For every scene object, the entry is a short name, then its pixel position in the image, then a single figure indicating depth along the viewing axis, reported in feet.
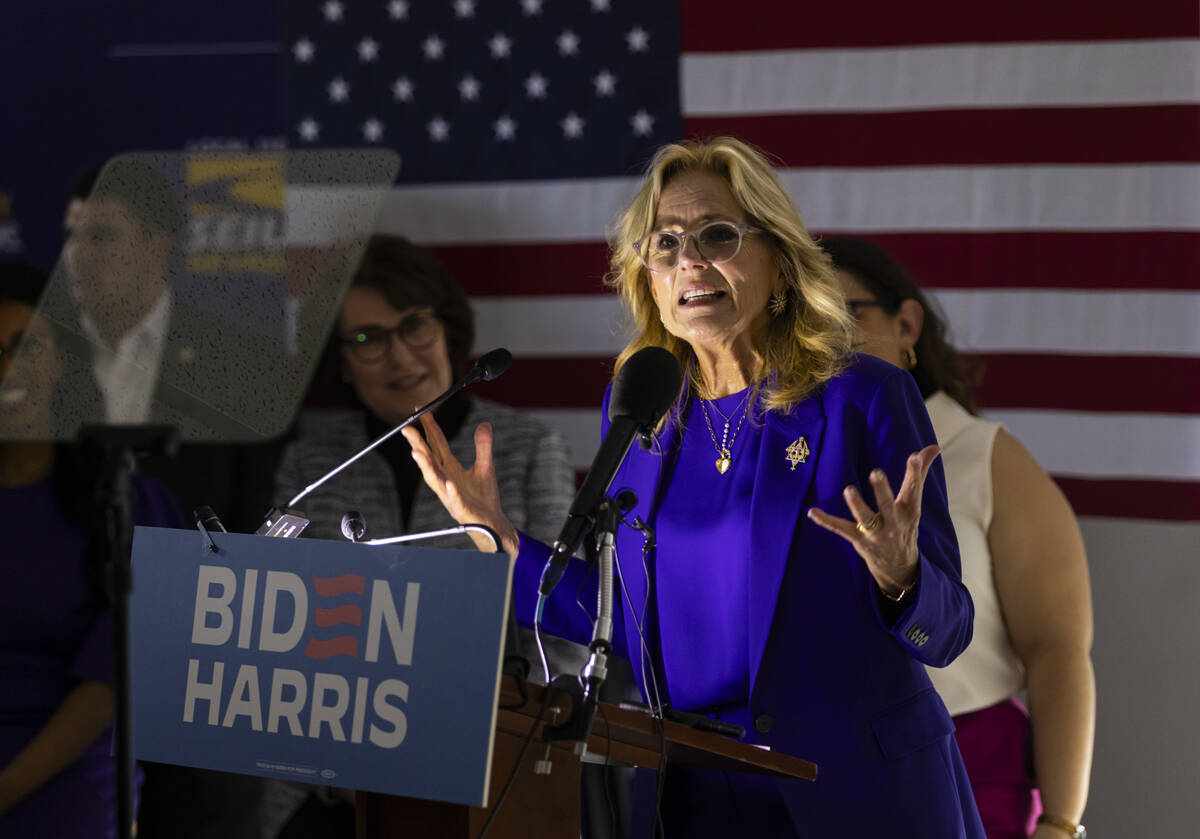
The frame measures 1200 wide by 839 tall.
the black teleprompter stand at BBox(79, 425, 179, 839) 10.64
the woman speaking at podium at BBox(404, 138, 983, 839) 11.46
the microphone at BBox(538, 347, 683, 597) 10.69
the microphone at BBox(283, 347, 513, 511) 11.42
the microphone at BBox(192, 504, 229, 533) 11.10
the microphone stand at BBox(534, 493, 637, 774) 10.67
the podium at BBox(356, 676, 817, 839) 10.90
